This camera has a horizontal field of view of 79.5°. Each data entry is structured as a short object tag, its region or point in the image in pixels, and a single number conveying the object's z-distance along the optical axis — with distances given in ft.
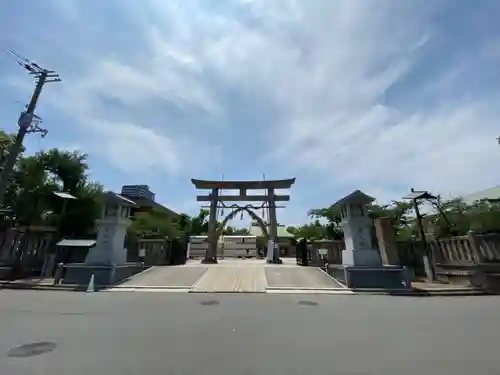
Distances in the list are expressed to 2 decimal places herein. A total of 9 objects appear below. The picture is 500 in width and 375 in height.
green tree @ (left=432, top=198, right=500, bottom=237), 38.50
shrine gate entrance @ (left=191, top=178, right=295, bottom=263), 67.15
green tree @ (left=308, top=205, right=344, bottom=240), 60.18
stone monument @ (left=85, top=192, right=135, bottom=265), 34.04
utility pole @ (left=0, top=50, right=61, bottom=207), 40.01
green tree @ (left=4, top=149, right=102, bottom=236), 46.24
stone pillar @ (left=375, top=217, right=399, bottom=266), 37.70
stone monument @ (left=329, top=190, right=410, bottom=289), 30.27
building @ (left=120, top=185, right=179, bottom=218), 79.26
